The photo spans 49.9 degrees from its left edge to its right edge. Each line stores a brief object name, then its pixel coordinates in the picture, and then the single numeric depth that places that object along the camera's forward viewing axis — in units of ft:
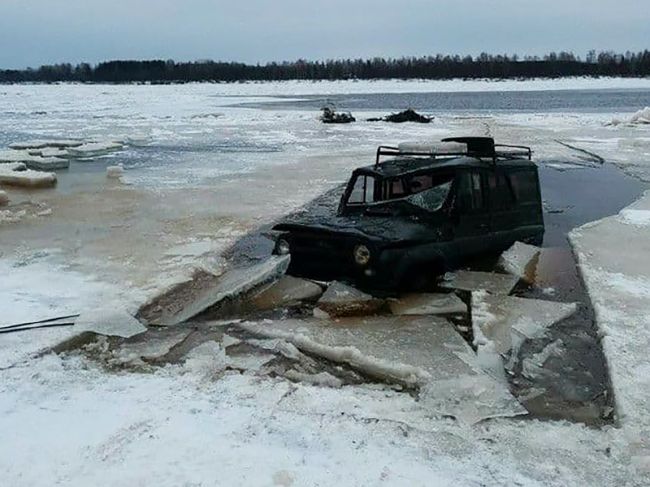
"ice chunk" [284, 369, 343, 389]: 18.15
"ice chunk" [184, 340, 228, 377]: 18.92
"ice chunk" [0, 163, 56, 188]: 52.60
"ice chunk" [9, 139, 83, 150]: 78.69
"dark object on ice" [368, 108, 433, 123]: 119.41
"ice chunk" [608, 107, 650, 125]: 106.56
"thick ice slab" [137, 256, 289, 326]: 23.79
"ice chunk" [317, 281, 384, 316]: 23.73
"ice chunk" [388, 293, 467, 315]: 23.81
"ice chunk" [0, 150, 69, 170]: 63.46
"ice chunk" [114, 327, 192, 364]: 19.97
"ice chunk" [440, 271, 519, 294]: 26.16
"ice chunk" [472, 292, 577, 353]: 21.56
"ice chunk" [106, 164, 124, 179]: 57.23
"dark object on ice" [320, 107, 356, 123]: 119.03
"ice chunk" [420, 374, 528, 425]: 16.43
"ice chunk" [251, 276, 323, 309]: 25.07
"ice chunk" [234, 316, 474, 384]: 18.89
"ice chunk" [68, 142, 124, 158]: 73.92
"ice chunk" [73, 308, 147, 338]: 21.89
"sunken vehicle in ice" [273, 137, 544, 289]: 24.85
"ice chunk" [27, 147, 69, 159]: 71.41
